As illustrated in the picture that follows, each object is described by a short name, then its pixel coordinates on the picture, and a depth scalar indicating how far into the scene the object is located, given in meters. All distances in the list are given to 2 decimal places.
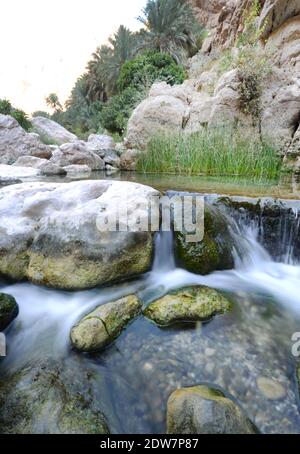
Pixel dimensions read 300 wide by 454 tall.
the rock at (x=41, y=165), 7.14
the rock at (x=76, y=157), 8.31
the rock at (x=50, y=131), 15.35
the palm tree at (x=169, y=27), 17.16
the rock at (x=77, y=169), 7.55
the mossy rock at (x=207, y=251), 2.42
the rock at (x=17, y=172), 6.13
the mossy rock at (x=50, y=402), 1.27
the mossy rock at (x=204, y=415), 1.17
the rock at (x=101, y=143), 10.69
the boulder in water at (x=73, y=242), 2.19
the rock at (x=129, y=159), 7.21
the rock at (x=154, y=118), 7.51
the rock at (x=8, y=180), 5.54
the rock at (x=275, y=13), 8.62
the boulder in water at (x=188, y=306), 1.85
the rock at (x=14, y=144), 9.27
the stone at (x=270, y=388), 1.40
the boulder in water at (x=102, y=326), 1.67
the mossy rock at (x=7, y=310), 1.87
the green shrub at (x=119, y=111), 13.30
